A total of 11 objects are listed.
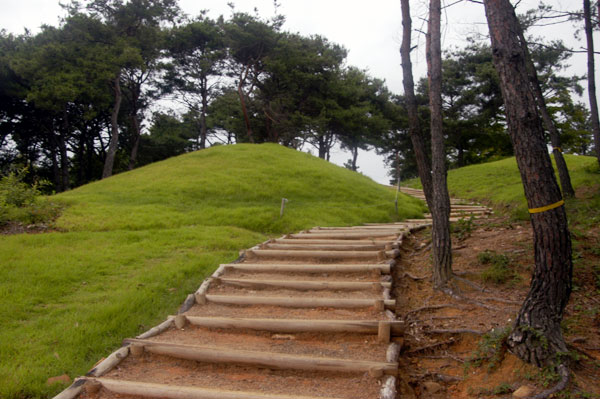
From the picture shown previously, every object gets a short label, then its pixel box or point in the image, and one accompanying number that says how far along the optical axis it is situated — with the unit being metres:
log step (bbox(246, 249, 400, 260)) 6.39
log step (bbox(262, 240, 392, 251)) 6.93
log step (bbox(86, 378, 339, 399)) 3.07
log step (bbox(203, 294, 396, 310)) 4.57
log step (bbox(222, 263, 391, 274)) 5.71
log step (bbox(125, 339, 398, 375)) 3.39
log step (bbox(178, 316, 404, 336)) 4.01
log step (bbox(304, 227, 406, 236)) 8.39
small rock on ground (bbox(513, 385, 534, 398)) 2.79
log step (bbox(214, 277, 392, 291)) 5.18
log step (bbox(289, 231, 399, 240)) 8.17
